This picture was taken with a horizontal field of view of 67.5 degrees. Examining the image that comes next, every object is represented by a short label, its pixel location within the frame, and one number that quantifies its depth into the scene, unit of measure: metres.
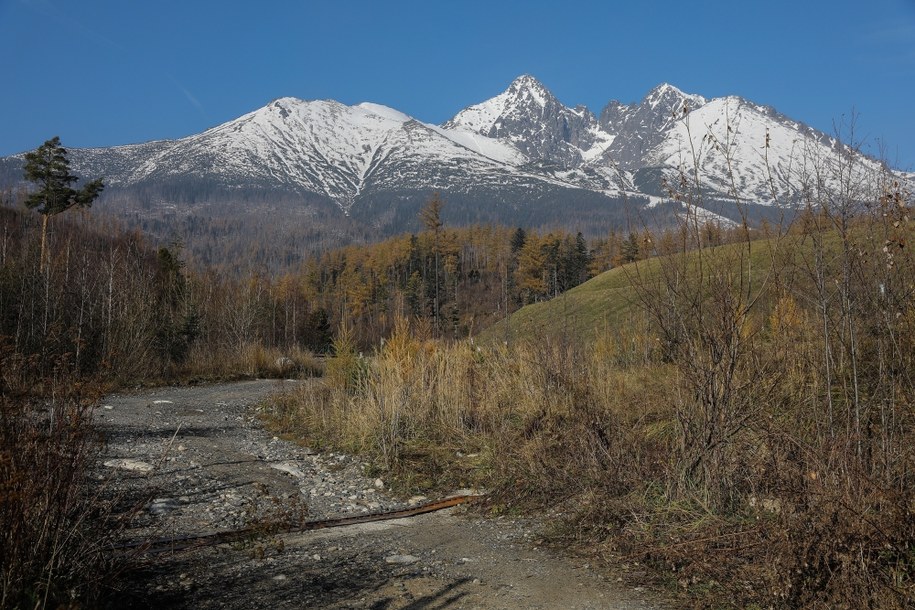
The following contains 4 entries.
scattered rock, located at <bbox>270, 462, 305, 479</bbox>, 7.42
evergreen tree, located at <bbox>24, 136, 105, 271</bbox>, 27.66
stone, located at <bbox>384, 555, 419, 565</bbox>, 4.52
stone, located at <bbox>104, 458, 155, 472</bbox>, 6.96
